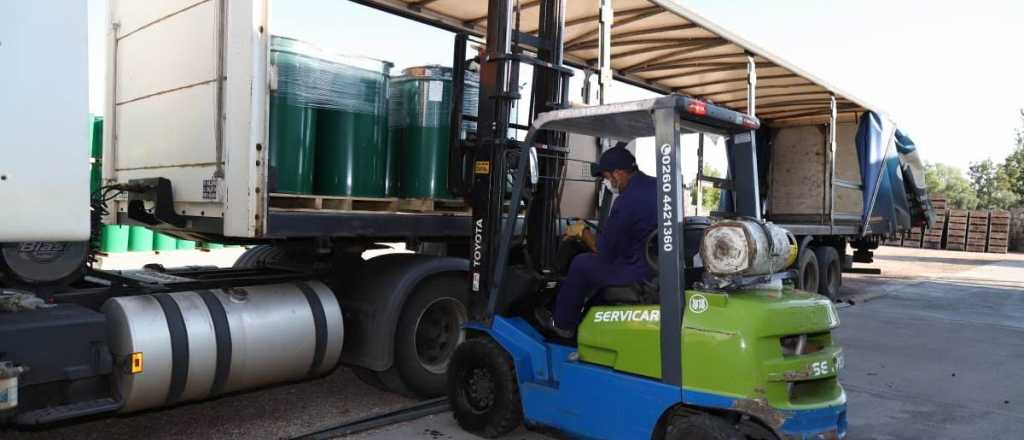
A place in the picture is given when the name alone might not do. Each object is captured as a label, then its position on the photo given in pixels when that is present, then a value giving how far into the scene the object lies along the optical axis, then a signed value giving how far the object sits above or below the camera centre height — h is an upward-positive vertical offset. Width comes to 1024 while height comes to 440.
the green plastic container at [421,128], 5.07 +0.42
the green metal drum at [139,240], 14.52 -1.28
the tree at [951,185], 68.56 +2.91
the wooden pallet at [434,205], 5.10 -0.12
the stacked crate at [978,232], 28.75 -0.77
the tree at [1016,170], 34.94 +2.24
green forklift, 3.23 -0.69
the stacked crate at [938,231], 29.40 -0.80
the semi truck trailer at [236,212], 3.44 -0.18
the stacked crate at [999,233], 28.39 -0.75
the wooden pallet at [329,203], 4.42 -0.12
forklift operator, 3.76 -0.25
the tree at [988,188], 57.72 +2.19
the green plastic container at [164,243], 15.05 -1.37
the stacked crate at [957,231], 29.14 -0.78
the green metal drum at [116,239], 13.80 -1.23
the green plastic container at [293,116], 4.31 +0.40
